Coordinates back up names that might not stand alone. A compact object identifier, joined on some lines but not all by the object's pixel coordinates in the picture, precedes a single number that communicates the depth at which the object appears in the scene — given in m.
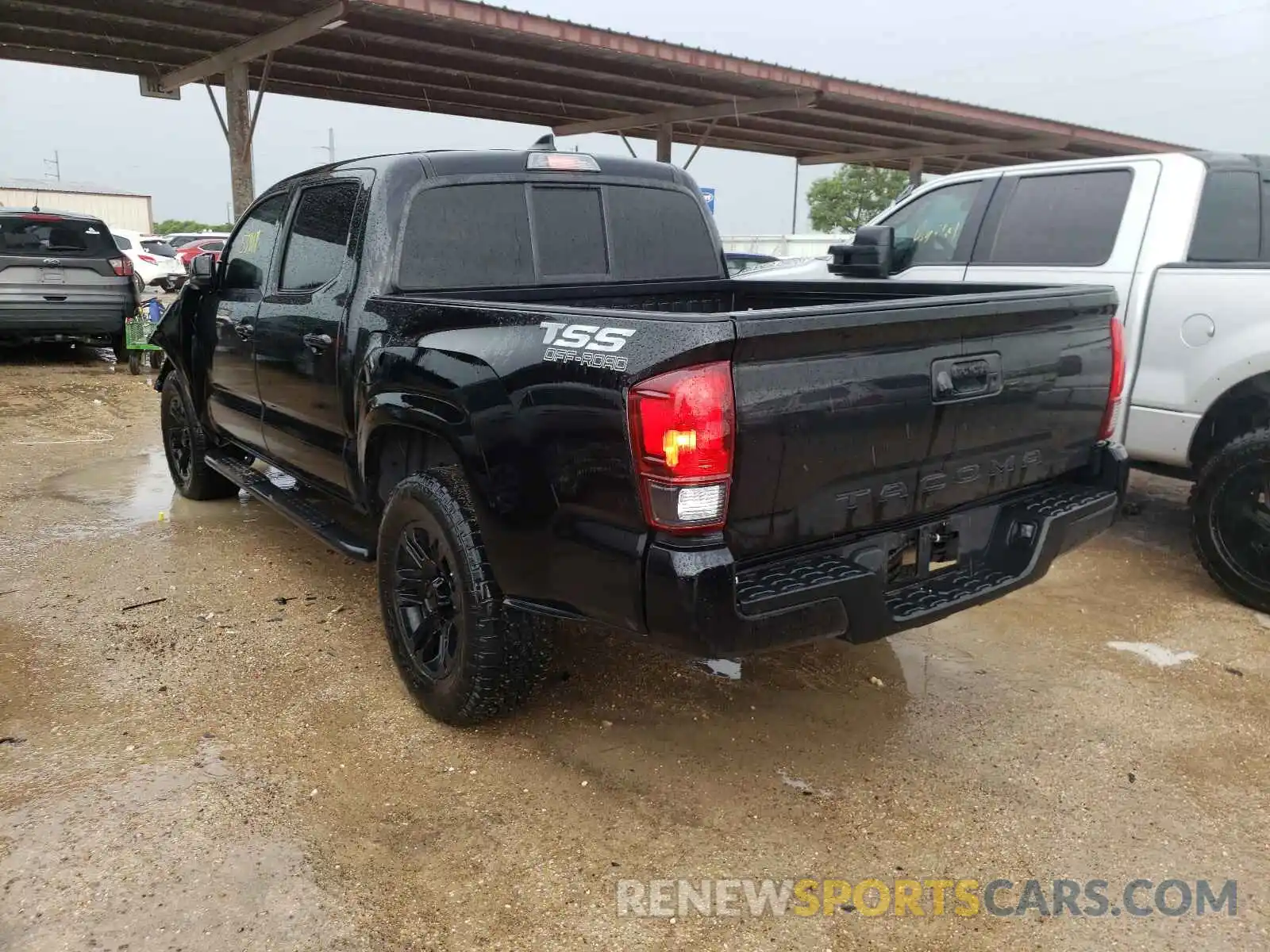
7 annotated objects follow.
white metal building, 51.69
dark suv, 10.72
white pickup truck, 4.29
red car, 22.83
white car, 20.00
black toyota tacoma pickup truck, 2.34
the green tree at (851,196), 50.38
